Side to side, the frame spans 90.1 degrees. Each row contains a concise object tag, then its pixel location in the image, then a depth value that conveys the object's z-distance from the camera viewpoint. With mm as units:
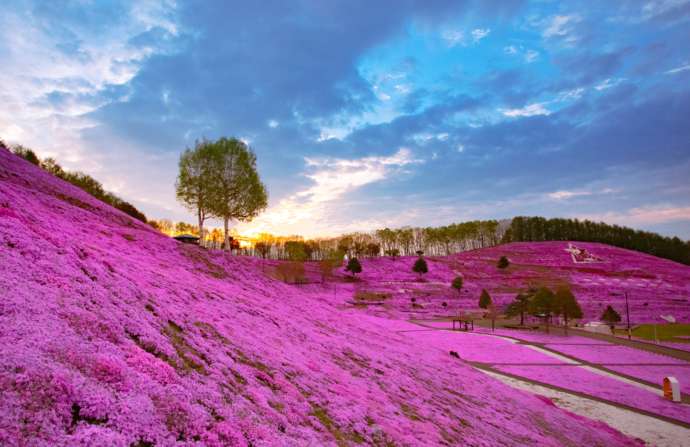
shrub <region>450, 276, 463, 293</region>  81538
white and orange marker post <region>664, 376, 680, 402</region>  25172
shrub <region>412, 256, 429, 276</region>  95312
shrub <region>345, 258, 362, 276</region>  91562
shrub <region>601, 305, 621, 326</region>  58812
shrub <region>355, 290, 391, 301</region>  72125
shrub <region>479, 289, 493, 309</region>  69312
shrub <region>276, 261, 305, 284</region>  80750
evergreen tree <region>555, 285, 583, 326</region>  56344
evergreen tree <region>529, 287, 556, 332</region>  56750
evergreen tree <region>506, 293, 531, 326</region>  61062
